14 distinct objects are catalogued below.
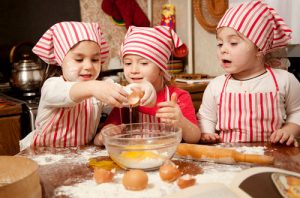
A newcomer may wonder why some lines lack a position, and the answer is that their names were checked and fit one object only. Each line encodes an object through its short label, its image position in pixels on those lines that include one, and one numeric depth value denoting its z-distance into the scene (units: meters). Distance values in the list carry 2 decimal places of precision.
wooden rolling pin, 0.91
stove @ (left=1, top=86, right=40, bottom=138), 2.07
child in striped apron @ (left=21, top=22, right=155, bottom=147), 1.29
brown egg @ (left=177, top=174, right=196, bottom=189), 0.79
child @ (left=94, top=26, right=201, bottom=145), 1.37
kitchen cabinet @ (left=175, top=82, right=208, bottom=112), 2.52
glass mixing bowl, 0.89
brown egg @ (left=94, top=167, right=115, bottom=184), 0.83
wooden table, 0.87
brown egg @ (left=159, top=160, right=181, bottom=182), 0.82
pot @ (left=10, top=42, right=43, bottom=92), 2.29
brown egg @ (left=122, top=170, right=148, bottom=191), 0.78
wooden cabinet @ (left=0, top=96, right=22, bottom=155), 2.04
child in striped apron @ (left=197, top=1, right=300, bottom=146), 1.35
